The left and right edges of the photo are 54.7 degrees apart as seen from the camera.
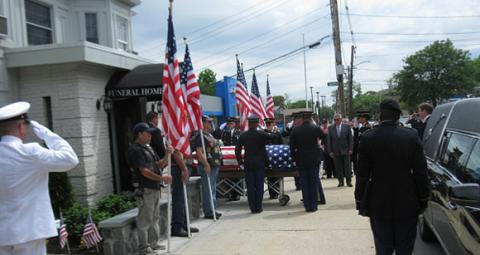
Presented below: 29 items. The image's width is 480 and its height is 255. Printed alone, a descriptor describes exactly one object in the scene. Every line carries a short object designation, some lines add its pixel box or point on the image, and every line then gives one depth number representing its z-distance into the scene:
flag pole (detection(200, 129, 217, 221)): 8.48
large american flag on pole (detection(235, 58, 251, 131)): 12.37
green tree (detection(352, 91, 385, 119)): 133.00
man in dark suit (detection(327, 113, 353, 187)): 12.24
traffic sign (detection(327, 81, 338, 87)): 24.53
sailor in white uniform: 3.29
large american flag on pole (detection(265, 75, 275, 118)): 16.67
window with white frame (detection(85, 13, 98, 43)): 13.52
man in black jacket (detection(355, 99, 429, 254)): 4.34
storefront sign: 9.70
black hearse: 3.62
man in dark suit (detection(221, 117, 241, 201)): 11.94
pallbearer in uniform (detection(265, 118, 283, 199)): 10.84
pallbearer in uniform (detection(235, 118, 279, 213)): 9.23
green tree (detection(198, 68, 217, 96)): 70.88
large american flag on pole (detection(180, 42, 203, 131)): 8.19
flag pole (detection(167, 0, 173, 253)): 6.63
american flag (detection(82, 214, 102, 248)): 6.43
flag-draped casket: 9.90
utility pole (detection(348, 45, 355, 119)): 45.59
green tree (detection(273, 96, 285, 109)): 125.00
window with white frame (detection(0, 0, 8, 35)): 9.03
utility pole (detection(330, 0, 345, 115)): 22.94
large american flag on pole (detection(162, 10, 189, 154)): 7.06
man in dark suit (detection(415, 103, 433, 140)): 9.45
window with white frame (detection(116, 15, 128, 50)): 14.60
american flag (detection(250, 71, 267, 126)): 13.92
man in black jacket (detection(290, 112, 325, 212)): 9.08
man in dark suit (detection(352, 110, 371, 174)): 12.20
